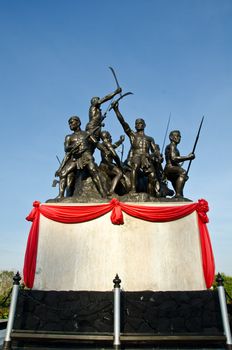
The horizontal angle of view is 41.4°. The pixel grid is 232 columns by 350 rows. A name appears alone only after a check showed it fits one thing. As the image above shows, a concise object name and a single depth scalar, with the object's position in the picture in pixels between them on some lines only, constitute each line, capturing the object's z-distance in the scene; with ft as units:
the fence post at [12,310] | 18.62
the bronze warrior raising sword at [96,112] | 34.37
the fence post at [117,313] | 17.88
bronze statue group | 30.49
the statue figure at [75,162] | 30.63
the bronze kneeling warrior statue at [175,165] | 30.89
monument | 22.44
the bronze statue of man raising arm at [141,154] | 30.22
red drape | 25.17
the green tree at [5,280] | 105.95
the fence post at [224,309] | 18.34
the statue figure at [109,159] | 30.92
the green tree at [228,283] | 76.33
